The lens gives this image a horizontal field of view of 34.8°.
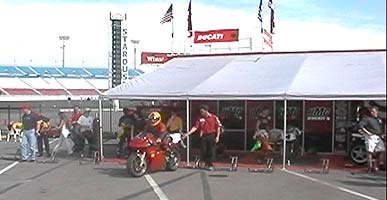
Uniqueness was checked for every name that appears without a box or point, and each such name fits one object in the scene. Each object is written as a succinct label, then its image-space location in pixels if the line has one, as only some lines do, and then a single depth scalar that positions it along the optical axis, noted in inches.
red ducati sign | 1170.0
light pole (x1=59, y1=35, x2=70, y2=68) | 3474.9
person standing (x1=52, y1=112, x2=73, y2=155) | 747.4
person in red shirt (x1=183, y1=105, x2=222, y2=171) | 594.5
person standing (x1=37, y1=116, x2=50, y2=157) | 731.2
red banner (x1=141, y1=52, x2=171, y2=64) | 1731.3
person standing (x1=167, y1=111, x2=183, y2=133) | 685.6
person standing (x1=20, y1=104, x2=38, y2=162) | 682.7
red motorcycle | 536.4
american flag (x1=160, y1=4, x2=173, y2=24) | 1205.1
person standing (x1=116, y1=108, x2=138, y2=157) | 719.1
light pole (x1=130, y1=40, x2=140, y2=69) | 2853.1
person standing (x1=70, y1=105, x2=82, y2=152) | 770.8
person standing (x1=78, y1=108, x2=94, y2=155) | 757.3
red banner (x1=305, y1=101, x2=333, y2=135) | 758.5
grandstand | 2876.5
